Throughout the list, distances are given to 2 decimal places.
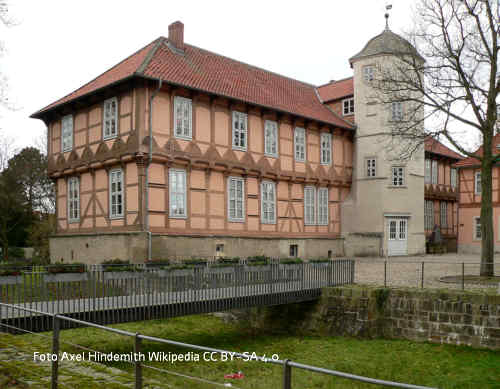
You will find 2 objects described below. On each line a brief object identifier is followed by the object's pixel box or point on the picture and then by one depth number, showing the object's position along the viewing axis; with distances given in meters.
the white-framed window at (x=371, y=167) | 27.23
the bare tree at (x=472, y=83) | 16.67
